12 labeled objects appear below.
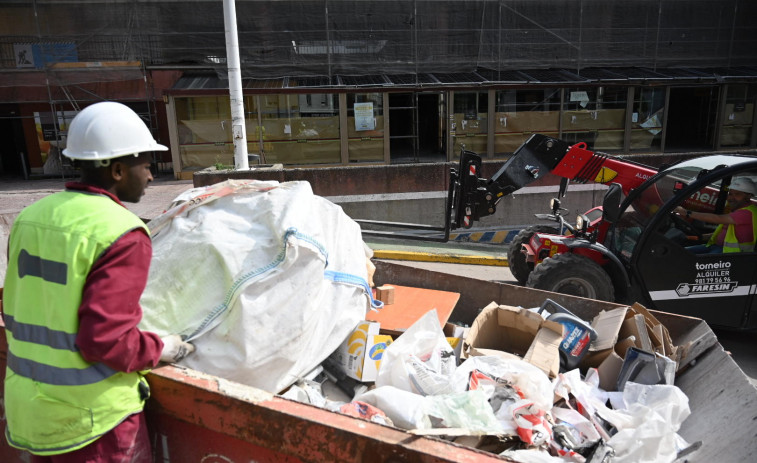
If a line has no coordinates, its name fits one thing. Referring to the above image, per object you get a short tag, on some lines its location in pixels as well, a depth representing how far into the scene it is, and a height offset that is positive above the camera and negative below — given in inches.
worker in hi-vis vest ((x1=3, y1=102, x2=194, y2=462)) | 72.3 -25.2
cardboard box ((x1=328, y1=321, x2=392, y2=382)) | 114.5 -51.1
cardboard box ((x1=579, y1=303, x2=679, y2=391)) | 125.3 -56.1
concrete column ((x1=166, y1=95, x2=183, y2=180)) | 607.8 -19.9
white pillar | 371.2 +18.9
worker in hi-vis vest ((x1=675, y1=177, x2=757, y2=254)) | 185.5 -39.4
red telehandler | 189.8 -52.2
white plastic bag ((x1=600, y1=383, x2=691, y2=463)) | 97.2 -60.3
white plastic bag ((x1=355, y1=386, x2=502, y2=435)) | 95.6 -53.7
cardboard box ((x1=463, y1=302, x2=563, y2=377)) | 122.9 -55.4
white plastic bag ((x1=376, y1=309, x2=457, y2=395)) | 108.2 -52.5
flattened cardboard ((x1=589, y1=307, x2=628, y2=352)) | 130.1 -54.3
